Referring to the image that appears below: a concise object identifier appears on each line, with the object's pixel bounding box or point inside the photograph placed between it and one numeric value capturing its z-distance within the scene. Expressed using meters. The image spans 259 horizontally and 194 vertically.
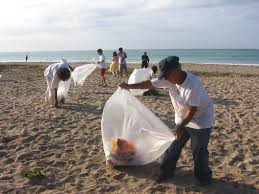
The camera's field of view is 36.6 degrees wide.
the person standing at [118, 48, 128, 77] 18.95
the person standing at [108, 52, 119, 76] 18.55
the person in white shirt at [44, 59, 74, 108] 9.05
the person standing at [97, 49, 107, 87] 14.36
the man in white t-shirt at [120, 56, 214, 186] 4.23
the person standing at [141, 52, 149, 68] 19.62
